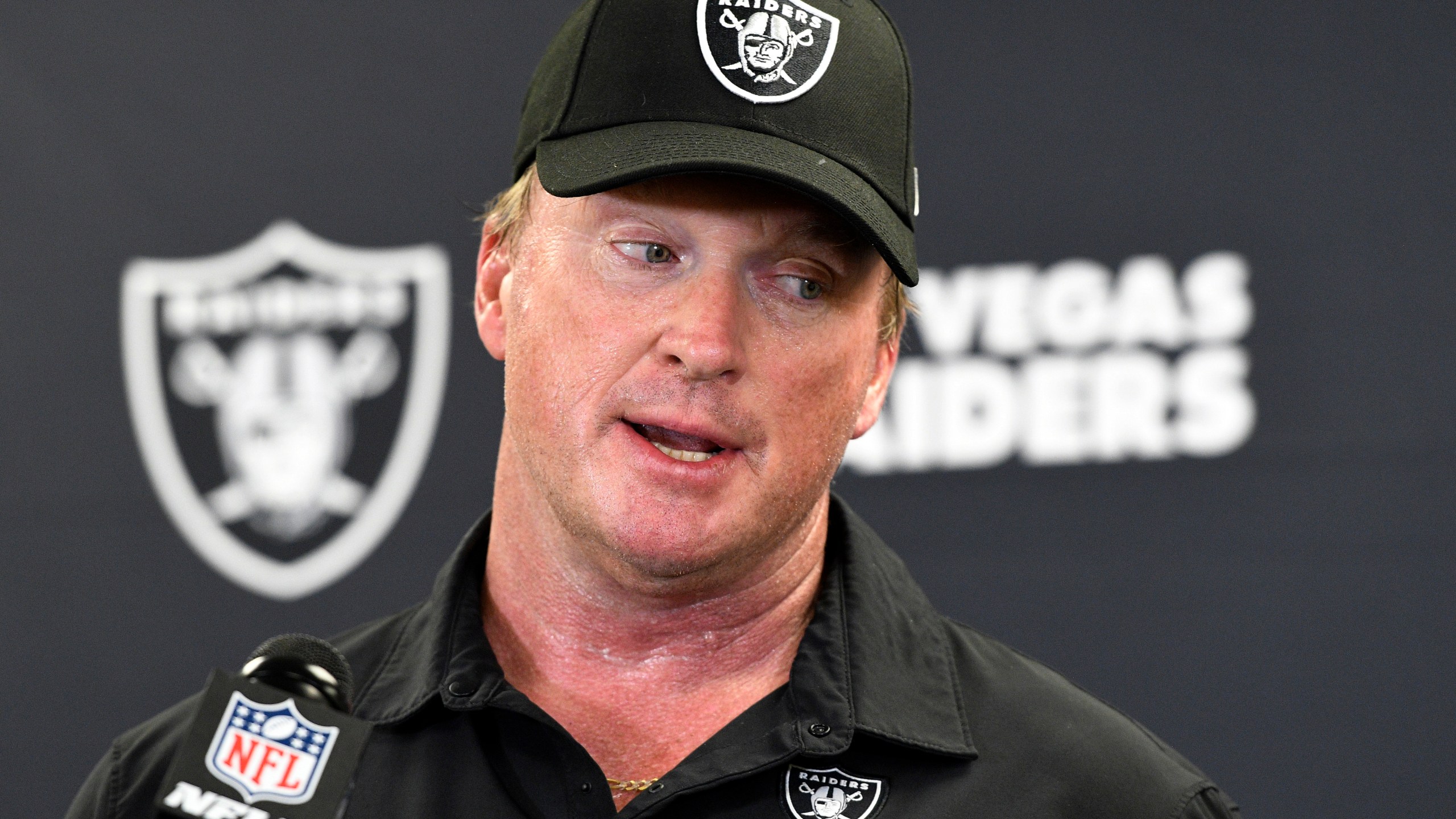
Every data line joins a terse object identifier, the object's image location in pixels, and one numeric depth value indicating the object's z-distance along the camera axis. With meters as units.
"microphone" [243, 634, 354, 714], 2.38
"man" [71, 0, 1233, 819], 2.51
